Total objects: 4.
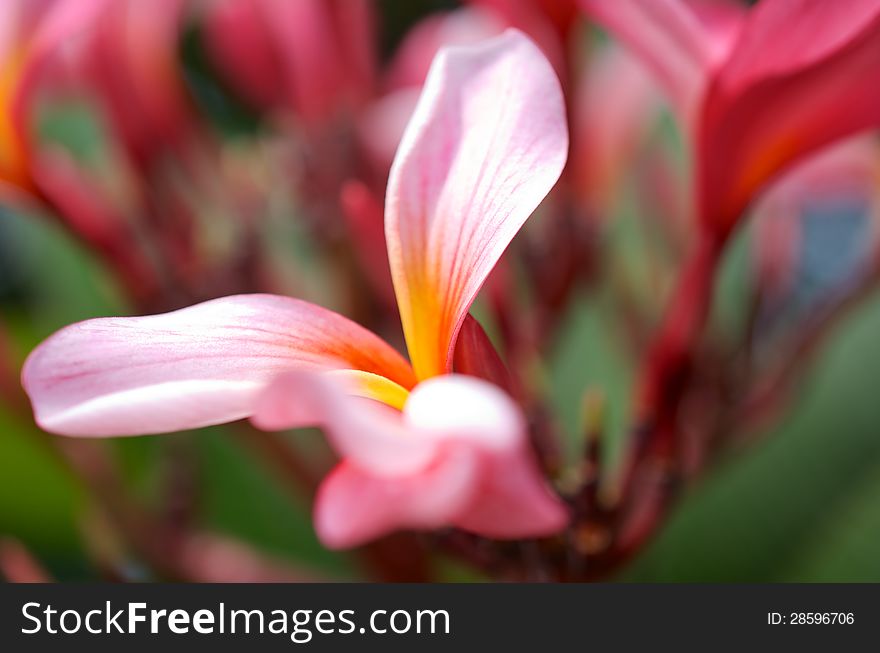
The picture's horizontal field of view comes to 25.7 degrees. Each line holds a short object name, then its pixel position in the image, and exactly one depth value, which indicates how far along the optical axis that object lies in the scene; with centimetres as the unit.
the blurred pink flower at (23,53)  26
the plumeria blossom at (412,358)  18
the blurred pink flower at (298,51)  32
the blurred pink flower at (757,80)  22
